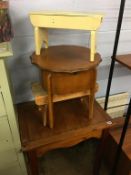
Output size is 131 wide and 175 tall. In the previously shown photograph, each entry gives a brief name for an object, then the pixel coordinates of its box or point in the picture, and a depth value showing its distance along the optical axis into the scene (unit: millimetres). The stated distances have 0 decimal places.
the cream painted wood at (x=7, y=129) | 761
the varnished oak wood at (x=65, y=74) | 852
